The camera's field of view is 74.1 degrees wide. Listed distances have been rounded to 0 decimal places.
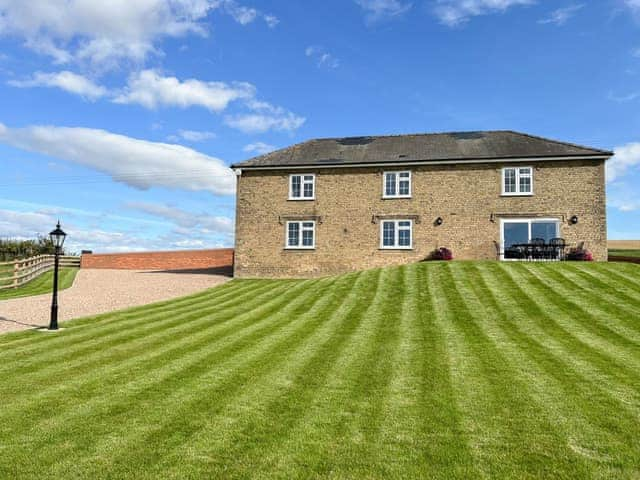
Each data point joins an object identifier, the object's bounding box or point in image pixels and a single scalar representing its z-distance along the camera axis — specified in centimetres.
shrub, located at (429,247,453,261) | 2334
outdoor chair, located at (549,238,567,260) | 2181
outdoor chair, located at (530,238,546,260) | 2183
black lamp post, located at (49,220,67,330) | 1265
